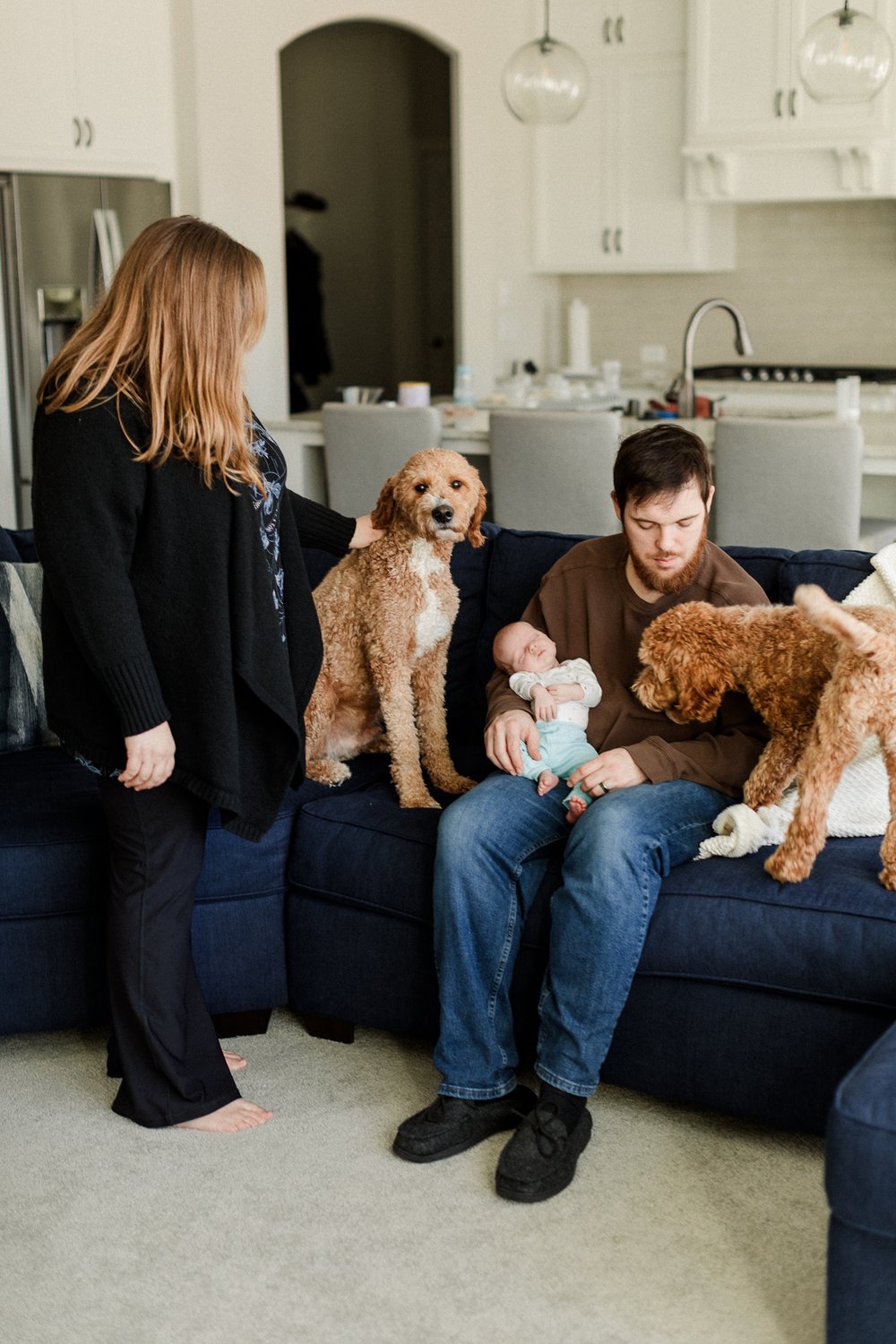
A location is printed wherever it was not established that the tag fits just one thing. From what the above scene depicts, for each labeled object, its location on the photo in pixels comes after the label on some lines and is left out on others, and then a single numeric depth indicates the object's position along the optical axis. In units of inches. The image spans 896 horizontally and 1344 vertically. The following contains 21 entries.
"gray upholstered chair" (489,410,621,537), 161.2
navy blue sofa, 65.2
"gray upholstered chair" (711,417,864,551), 149.4
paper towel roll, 248.2
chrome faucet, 189.5
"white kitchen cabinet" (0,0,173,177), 187.3
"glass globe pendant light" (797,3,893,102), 169.8
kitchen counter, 165.3
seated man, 78.8
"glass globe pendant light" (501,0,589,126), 188.9
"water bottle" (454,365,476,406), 203.0
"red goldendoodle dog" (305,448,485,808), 96.6
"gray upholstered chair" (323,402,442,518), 174.1
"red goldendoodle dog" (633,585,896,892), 76.0
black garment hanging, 281.0
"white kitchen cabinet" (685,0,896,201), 223.3
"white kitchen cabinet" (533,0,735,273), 242.4
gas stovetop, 240.2
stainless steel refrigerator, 186.9
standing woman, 73.4
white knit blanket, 82.6
